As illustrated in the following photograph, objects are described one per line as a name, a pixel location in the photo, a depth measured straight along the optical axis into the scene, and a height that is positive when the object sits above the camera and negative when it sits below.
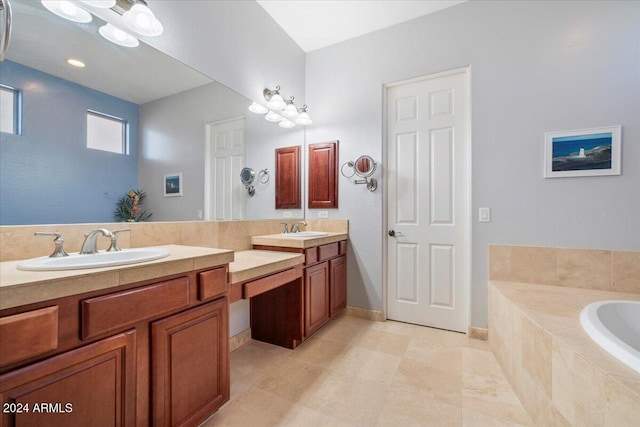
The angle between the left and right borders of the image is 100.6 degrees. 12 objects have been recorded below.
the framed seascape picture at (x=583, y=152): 1.91 +0.44
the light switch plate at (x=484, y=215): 2.29 -0.03
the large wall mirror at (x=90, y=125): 1.16 +0.48
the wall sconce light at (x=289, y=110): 2.74 +1.05
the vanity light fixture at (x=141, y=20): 1.43 +1.05
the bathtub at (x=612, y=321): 1.17 -0.56
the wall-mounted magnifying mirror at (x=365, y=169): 2.72 +0.44
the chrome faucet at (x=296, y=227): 2.81 -0.17
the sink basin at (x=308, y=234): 2.50 -0.22
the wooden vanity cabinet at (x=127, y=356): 0.78 -0.52
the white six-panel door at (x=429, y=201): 2.47 +0.10
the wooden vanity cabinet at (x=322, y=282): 2.21 -0.66
